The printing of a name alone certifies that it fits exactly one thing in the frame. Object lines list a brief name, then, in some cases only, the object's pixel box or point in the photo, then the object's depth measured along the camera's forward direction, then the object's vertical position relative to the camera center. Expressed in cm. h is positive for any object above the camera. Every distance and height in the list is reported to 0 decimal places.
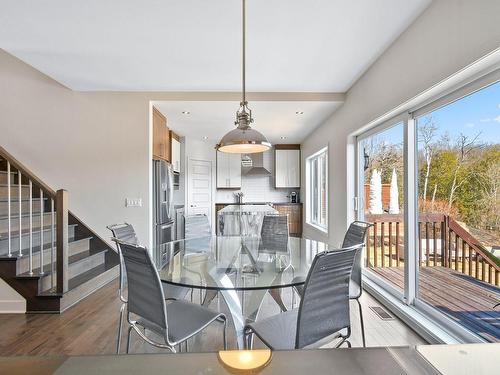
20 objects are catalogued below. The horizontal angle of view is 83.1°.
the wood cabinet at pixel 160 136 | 425 +82
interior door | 680 +1
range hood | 732 +50
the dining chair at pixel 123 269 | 210 -60
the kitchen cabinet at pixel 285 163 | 731 +63
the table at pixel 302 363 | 71 -46
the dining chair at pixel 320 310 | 129 -60
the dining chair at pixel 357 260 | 215 -57
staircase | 280 -78
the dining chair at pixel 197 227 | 359 -51
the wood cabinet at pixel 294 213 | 715 -66
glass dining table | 165 -56
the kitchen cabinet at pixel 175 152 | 571 +75
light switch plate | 392 -20
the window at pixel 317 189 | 568 -5
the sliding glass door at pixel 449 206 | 188 -16
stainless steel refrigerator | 415 -23
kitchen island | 460 -55
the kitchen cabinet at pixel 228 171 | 726 +42
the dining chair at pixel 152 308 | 140 -64
